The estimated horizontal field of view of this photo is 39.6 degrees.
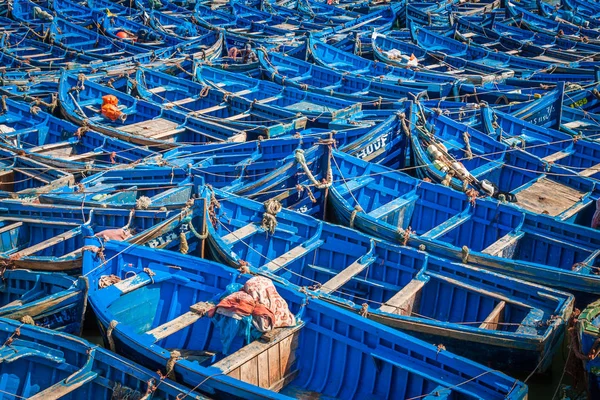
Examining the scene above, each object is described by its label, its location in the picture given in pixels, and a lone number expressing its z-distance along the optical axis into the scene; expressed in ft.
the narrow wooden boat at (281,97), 72.90
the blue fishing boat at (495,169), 56.99
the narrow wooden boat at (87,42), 98.73
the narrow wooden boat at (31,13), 111.24
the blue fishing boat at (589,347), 38.14
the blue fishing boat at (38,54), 92.07
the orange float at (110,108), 74.54
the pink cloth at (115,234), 49.73
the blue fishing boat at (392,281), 42.42
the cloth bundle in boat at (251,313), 40.65
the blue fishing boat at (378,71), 81.87
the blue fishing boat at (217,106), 70.79
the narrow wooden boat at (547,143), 65.10
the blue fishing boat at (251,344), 37.68
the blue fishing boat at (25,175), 59.52
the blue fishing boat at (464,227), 47.83
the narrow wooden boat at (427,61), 88.79
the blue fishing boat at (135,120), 70.13
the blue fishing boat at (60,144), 63.67
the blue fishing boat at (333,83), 79.48
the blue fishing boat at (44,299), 43.68
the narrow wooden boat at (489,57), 87.97
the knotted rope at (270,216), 51.80
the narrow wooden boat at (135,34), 102.58
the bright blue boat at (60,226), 50.72
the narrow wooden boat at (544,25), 109.29
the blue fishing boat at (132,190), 55.31
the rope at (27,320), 42.14
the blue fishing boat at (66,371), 37.83
